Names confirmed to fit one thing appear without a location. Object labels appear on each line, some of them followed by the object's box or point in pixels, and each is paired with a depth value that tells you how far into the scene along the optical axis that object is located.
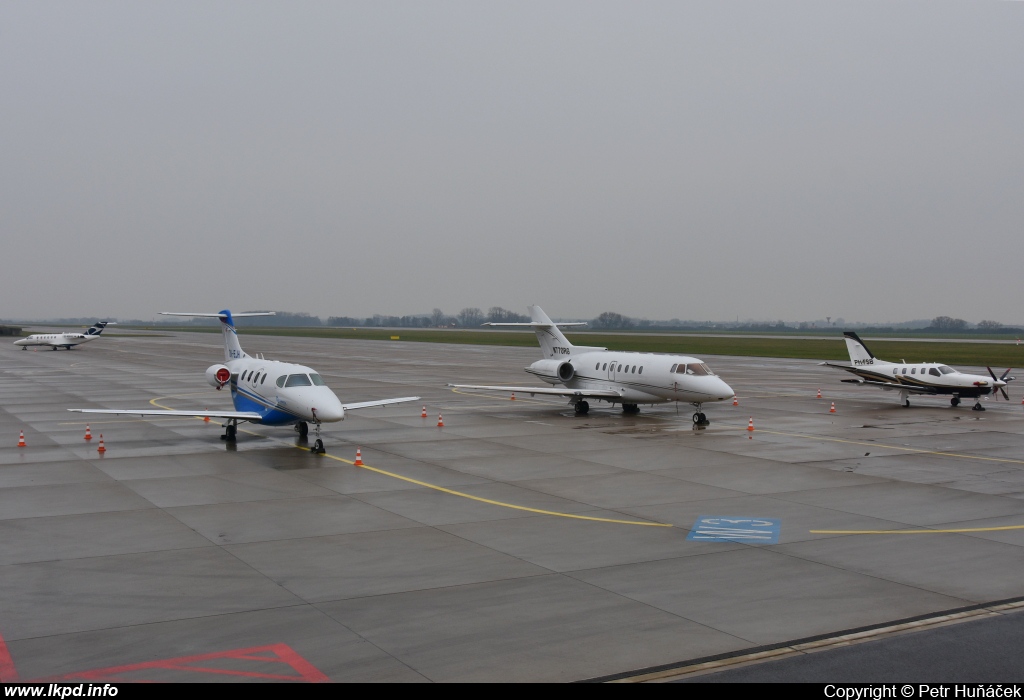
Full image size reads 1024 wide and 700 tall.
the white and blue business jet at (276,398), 25.03
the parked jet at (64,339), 91.00
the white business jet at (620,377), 32.44
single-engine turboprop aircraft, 36.28
